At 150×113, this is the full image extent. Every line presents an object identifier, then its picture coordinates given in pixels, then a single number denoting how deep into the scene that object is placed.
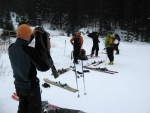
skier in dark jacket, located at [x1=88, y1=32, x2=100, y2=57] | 15.39
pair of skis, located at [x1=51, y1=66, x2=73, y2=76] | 10.26
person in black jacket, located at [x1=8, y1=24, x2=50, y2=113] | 3.48
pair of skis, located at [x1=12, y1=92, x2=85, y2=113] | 5.09
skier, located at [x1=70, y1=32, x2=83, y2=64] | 12.66
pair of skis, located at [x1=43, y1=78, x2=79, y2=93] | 7.59
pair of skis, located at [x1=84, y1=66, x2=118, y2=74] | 10.59
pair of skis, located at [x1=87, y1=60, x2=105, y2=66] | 12.76
